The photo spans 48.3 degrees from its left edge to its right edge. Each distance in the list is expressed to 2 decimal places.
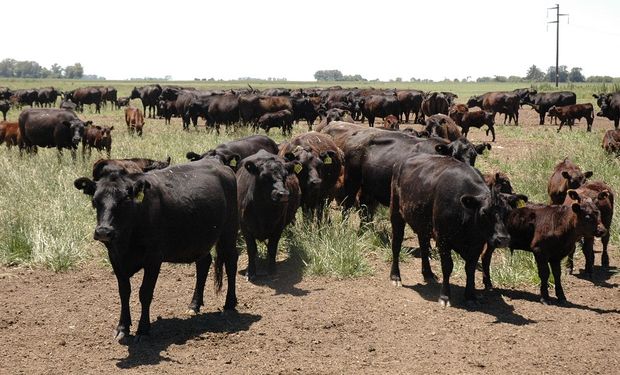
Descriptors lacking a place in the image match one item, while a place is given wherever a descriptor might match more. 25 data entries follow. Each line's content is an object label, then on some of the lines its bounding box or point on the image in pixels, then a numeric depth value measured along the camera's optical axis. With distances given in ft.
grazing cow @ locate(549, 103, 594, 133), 97.45
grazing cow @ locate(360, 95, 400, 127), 112.37
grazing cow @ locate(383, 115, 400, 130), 79.78
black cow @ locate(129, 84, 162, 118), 147.64
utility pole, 258.16
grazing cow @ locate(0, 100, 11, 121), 129.08
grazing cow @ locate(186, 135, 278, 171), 36.73
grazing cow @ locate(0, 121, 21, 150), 67.41
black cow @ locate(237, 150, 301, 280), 28.76
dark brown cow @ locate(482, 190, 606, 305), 26.03
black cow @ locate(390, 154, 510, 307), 24.23
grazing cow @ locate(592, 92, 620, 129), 93.30
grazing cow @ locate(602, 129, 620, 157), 55.31
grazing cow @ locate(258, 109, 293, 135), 89.04
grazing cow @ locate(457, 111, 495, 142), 85.10
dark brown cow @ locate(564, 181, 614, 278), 28.63
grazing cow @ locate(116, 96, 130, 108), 164.25
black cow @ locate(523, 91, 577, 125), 122.52
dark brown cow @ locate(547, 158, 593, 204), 32.50
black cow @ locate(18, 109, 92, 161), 60.18
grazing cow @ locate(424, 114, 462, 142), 56.59
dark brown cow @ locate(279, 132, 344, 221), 33.86
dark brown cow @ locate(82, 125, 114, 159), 60.59
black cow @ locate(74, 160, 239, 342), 20.44
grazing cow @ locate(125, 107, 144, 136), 84.07
